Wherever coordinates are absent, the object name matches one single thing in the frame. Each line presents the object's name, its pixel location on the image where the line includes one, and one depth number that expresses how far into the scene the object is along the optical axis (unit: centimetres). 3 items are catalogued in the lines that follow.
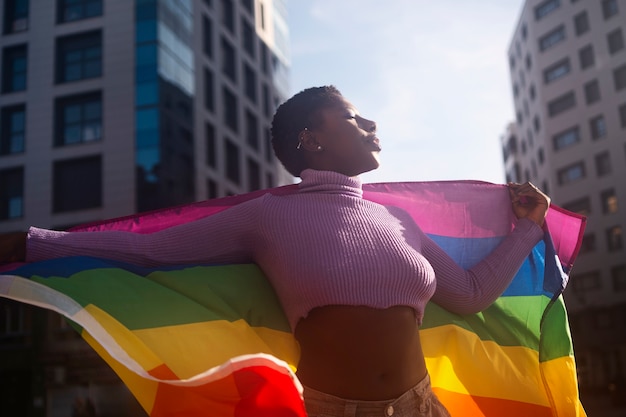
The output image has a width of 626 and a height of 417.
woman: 250
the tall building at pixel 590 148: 4428
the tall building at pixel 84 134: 2770
